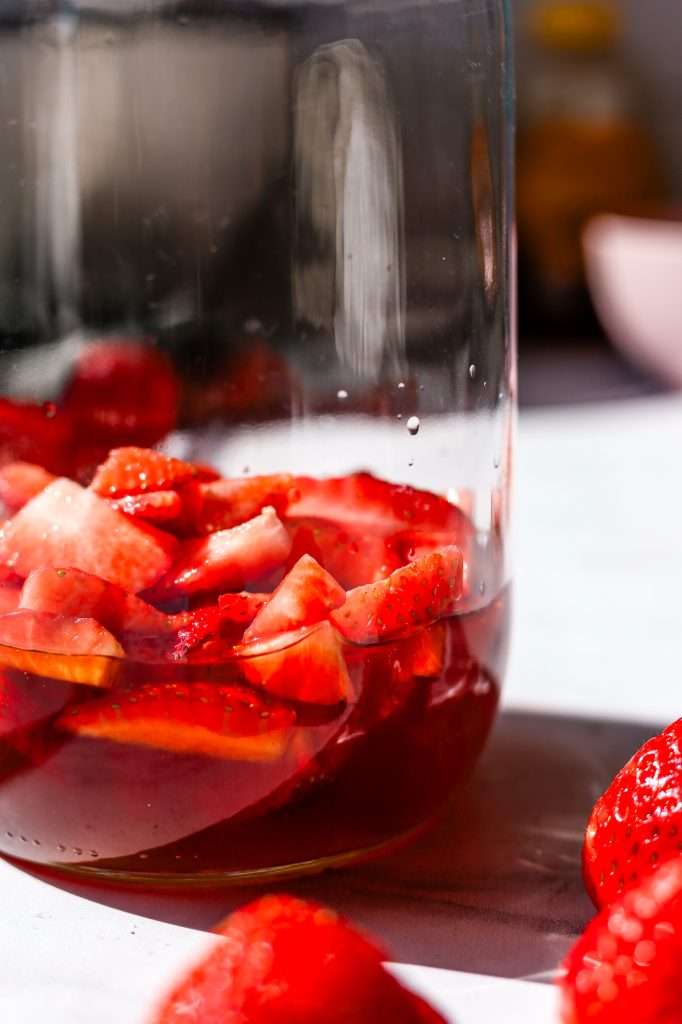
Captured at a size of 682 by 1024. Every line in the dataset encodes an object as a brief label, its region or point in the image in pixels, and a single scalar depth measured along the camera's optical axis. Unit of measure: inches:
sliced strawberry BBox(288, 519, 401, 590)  19.3
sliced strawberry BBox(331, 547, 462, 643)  18.8
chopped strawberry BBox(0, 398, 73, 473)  20.2
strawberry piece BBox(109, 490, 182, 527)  19.8
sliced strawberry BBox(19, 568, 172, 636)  18.7
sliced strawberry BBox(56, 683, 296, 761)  18.3
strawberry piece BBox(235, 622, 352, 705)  18.4
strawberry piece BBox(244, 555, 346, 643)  18.6
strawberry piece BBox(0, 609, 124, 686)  18.4
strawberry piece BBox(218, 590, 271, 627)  18.8
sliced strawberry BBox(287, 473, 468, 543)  20.2
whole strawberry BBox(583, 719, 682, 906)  18.2
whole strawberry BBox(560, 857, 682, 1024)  17.0
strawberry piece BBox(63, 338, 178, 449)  22.1
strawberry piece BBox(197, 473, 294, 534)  20.0
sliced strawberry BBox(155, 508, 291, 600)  19.2
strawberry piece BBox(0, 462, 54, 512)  20.0
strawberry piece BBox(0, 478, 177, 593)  19.2
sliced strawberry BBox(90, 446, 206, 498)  20.1
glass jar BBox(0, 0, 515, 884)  18.6
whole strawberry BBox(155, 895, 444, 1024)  17.0
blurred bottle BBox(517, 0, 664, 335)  80.0
